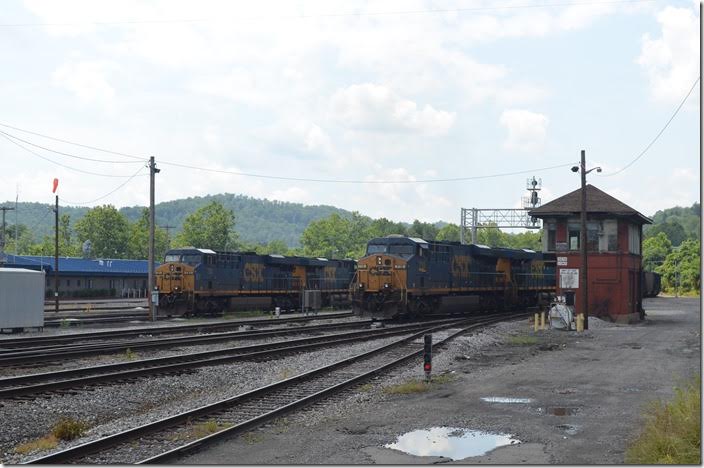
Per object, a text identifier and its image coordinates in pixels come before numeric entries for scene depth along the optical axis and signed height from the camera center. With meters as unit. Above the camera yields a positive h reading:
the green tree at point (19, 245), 182.18 +5.44
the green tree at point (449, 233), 183.75 +8.90
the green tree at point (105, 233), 133.00 +5.95
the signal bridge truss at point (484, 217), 78.05 +5.14
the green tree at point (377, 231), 178.75 +9.47
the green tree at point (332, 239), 160.62 +6.29
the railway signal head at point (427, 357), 19.52 -2.11
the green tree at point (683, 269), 112.25 +0.51
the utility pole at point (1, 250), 61.59 +1.37
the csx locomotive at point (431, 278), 38.56 -0.39
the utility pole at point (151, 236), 42.64 +1.85
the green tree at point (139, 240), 133.38 +4.73
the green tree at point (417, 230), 184.45 +9.42
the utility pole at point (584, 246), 37.06 +1.19
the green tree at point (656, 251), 141.75 +3.81
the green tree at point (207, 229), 132.38 +6.65
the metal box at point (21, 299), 32.56 -1.31
